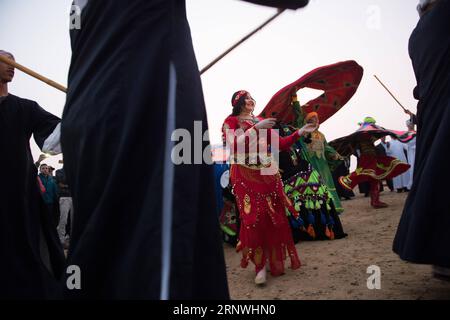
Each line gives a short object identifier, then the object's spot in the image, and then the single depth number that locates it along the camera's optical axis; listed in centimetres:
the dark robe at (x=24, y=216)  187
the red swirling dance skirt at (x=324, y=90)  426
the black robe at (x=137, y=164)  98
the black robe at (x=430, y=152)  172
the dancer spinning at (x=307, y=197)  489
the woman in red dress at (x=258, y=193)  318
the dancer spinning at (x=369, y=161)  653
